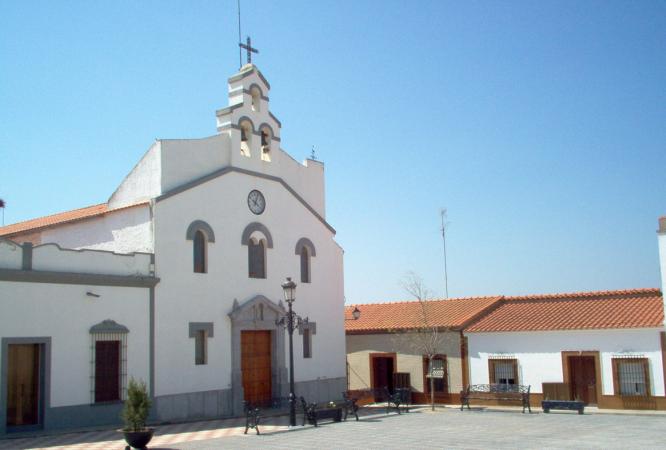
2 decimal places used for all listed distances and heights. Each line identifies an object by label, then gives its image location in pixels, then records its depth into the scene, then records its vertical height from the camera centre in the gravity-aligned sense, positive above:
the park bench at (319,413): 20.53 -2.12
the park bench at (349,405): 22.12 -2.06
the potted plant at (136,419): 15.72 -1.61
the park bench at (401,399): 24.11 -2.20
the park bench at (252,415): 19.13 -1.97
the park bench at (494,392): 25.14 -2.04
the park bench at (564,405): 22.81 -2.31
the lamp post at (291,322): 20.31 +0.57
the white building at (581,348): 23.39 -0.55
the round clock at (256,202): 25.50 +4.95
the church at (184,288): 19.06 +1.72
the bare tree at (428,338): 26.94 -0.05
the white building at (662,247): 22.81 +2.60
